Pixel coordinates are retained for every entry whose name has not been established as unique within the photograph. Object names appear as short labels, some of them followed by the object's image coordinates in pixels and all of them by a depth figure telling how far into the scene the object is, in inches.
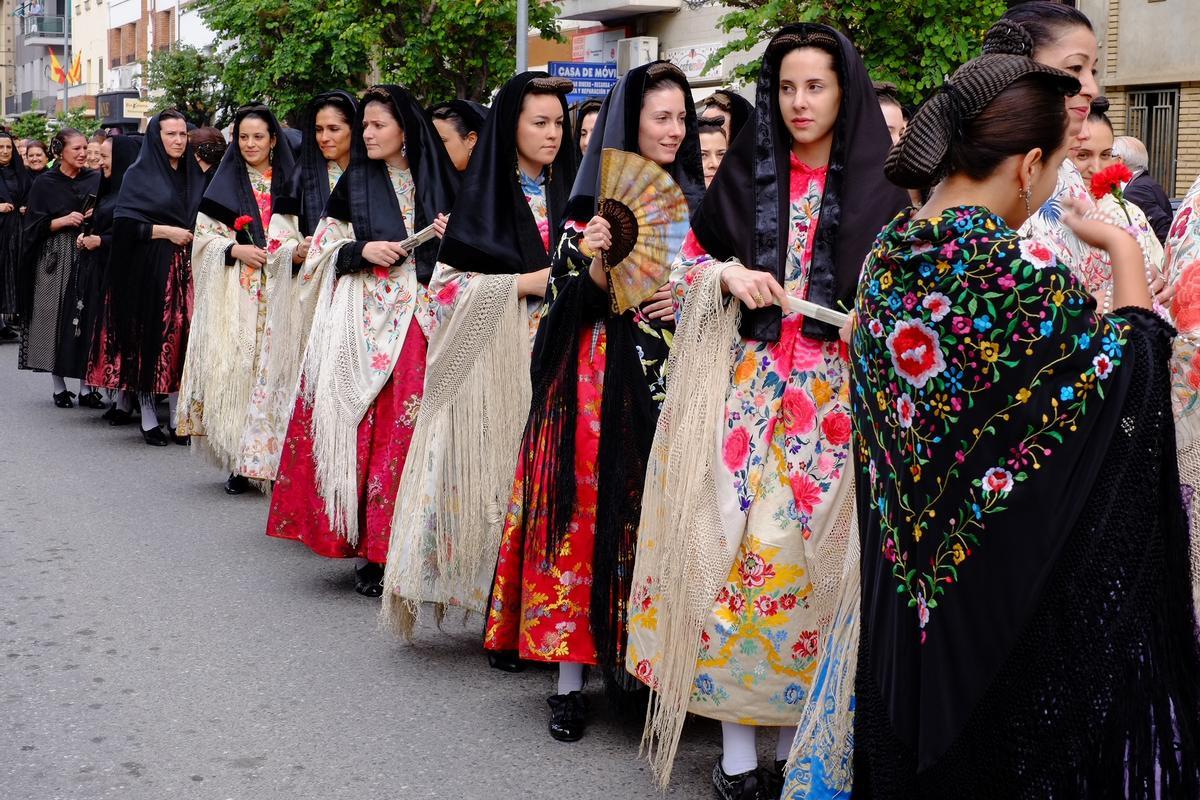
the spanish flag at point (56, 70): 2303.2
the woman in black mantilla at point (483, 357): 202.4
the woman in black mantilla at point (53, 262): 475.2
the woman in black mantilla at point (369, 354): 241.1
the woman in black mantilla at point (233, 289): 330.3
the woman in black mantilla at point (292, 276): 276.2
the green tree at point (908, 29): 495.2
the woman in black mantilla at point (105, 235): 430.9
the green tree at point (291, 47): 812.0
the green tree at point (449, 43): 776.3
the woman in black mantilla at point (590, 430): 176.6
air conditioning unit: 988.6
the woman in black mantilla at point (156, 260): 394.3
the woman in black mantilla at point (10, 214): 612.1
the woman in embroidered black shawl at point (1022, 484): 99.8
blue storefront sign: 664.4
